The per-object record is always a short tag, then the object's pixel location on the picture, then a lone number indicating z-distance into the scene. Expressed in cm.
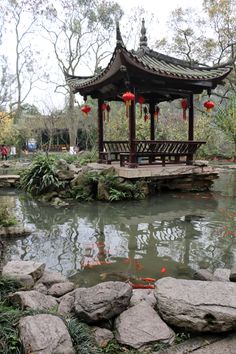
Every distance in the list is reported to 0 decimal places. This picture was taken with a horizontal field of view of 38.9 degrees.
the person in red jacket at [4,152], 2052
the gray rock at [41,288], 305
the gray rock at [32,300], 249
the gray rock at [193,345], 220
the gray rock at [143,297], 271
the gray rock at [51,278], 332
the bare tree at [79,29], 2198
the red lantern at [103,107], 1135
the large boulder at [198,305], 228
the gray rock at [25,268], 324
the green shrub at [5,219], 532
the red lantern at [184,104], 1039
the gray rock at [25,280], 301
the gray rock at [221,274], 328
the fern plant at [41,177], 862
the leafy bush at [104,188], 830
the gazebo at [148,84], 843
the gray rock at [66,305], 255
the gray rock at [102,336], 228
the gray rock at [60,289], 304
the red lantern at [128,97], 838
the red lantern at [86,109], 1123
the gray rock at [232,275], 310
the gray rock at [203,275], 334
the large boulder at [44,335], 200
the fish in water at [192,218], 629
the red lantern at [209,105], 1041
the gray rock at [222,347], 219
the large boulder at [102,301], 241
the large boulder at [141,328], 225
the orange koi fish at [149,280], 356
